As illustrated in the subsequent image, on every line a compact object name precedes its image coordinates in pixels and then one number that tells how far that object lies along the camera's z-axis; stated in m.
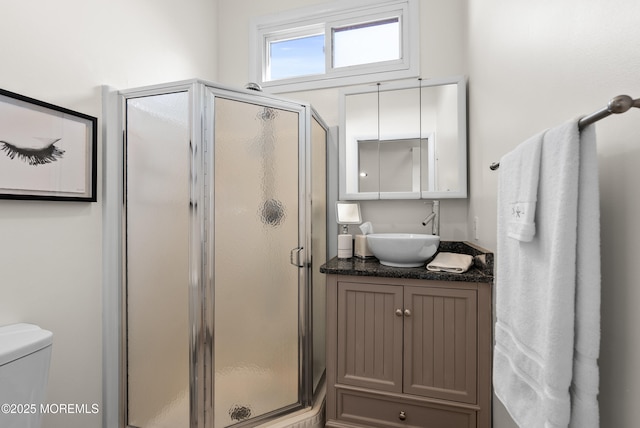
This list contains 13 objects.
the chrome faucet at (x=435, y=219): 1.99
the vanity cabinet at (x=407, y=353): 1.43
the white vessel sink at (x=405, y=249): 1.60
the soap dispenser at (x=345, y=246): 1.96
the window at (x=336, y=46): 2.11
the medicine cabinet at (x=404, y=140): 1.96
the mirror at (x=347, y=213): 2.11
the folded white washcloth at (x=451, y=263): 1.53
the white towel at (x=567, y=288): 0.58
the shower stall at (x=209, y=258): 1.41
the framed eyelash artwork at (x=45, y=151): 1.10
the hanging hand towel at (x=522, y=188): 0.72
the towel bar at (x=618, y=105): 0.48
